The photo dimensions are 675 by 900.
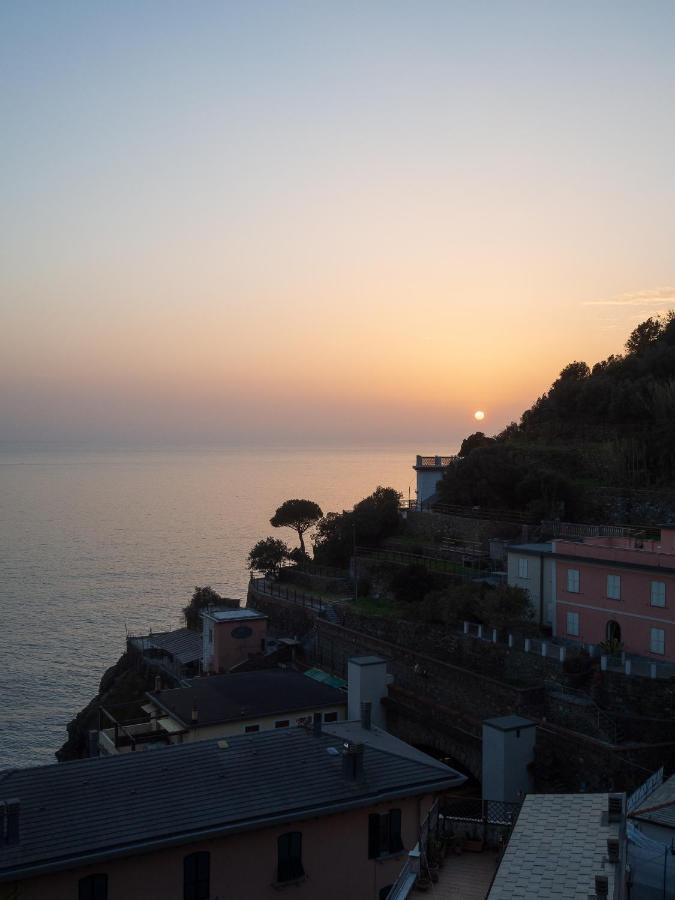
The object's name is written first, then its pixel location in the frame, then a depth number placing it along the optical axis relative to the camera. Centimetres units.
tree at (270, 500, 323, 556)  5362
